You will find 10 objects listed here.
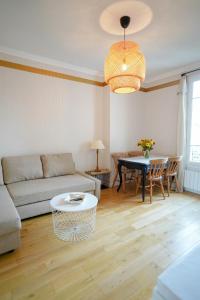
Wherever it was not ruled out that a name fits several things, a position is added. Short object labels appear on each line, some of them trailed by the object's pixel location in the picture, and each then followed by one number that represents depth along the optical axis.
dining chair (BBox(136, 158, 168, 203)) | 3.02
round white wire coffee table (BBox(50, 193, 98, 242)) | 1.94
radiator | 3.38
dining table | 3.03
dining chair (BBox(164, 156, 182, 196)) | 3.27
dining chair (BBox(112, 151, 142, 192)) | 3.71
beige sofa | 1.76
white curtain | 3.49
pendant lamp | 1.85
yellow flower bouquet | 3.50
